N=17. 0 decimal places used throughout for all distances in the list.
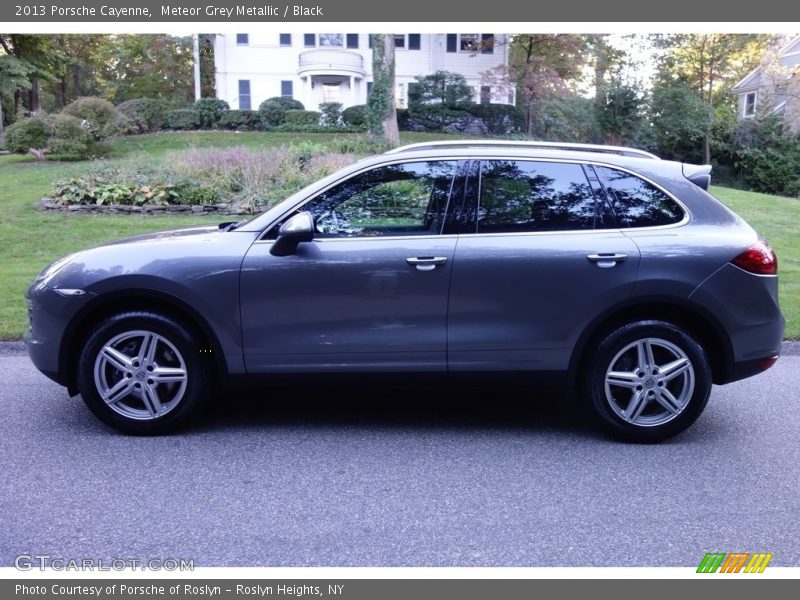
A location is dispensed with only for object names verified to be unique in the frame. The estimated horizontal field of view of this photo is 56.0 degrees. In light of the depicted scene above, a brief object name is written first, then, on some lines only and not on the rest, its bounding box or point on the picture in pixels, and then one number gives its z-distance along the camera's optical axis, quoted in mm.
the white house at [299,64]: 38000
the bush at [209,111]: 32656
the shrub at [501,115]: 32594
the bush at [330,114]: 31922
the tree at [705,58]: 34656
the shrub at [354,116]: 31719
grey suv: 4695
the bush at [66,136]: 21859
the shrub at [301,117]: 31875
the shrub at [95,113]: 23703
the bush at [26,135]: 21641
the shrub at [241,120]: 32531
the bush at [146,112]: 30281
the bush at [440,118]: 32438
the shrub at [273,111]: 32312
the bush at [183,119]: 31984
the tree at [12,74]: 29578
